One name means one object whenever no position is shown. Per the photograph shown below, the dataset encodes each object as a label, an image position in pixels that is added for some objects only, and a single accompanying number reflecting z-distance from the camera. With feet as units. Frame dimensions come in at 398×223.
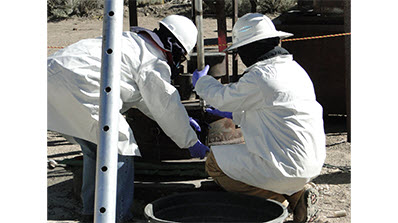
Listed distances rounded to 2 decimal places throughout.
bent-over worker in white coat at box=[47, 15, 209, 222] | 24.89
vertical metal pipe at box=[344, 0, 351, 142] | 38.71
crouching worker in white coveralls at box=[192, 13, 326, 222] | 23.39
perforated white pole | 16.13
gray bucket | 22.77
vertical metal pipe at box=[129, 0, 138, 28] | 38.79
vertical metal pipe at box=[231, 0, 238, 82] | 39.92
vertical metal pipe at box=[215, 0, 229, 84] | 38.49
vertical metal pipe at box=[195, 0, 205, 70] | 29.94
